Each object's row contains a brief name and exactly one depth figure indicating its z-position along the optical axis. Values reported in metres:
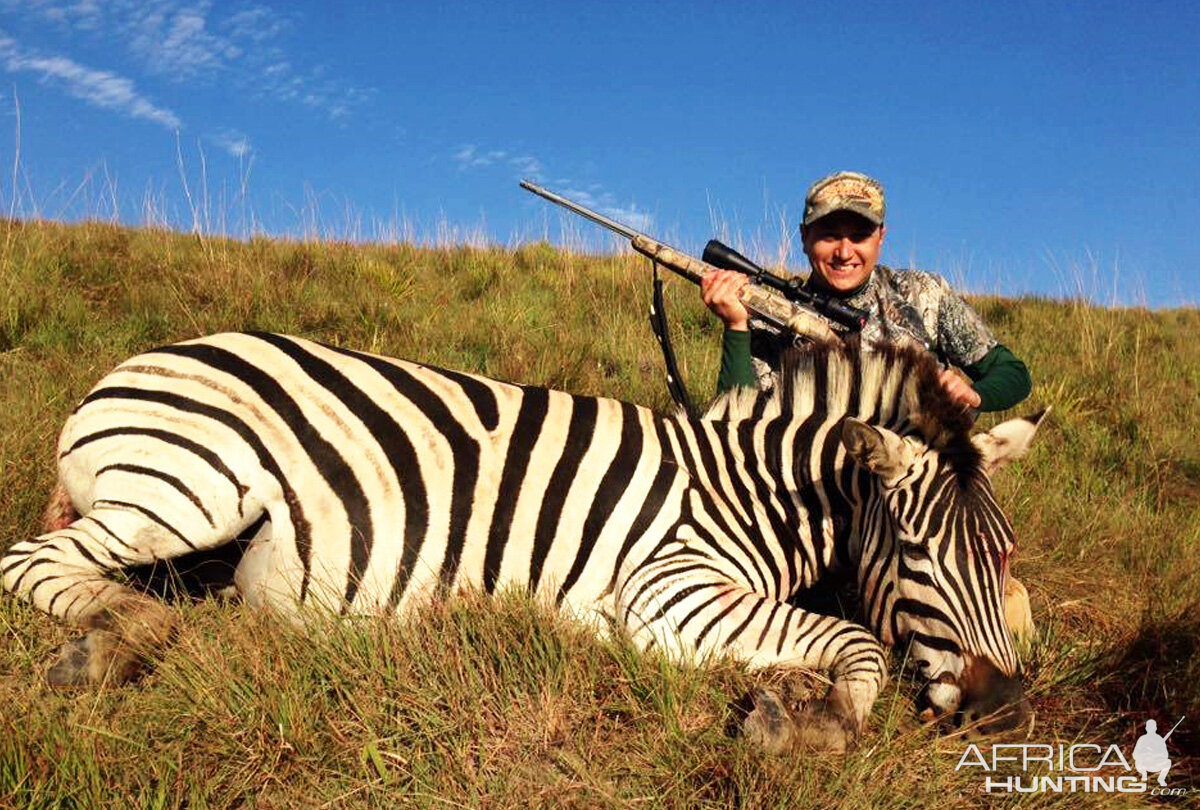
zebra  2.54
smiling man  4.29
